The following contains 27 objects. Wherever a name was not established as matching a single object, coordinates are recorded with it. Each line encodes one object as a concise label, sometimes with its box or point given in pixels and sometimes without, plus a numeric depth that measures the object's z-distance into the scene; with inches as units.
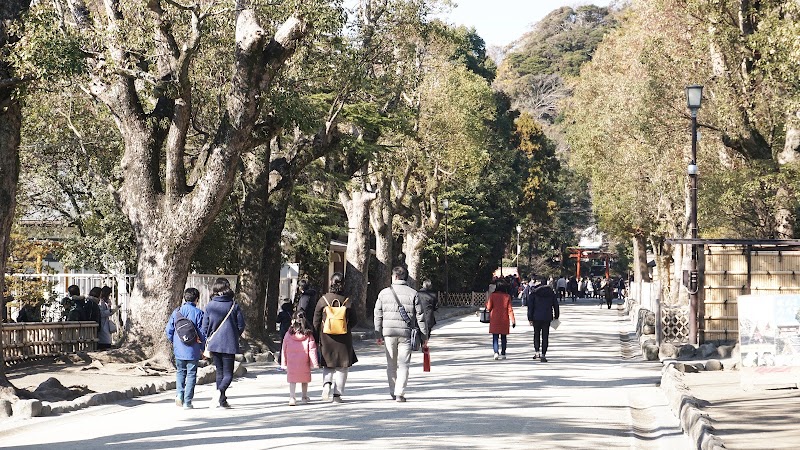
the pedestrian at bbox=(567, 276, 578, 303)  3336.6
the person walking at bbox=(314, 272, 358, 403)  615.5
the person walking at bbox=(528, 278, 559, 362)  922.1
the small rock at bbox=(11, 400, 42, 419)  549.0
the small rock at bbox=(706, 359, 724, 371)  840.9
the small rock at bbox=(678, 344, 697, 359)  968.9
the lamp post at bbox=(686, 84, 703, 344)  983.6
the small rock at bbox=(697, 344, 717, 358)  963.3
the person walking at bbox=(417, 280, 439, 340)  809.0
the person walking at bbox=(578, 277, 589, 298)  3684.5
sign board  635.5
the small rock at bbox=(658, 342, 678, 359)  976.3
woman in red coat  949.8
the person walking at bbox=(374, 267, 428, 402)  605.9
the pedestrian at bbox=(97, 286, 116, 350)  935.7
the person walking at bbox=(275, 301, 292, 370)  1027.3
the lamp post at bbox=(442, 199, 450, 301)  2379.1
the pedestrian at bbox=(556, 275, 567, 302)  3119.1
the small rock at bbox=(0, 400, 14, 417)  547.5
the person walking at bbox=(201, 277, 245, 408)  589.9
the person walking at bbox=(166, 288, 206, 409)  592.4
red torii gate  3858.3
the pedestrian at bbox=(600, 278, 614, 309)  2534.4
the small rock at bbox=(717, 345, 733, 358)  941.2
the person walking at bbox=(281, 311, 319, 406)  607.8
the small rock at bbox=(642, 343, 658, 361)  982.4
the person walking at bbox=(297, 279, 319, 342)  696.7
